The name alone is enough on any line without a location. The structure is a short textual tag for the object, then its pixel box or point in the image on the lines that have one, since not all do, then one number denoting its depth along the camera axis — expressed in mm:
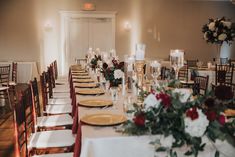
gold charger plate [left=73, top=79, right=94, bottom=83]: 4466
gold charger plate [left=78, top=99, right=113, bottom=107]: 2643
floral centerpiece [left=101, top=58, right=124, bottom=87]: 2986
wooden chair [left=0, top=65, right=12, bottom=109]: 6150
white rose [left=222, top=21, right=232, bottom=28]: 6625
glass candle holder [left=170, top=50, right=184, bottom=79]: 2709
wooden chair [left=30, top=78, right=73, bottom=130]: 3162
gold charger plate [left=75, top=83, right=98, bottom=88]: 3908
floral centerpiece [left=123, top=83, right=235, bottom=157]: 1497
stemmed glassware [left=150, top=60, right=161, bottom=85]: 2766
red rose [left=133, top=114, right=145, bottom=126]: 1627
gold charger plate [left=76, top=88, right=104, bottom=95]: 3314
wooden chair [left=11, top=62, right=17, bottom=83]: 7405
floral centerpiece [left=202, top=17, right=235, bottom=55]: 6625
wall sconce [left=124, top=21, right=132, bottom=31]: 10023
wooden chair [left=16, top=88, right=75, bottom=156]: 2521
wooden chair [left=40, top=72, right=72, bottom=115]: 3773
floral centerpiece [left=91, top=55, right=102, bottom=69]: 5301
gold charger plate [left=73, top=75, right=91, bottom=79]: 5004
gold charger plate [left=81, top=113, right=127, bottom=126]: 2023
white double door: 9984
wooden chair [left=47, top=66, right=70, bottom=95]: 4793
